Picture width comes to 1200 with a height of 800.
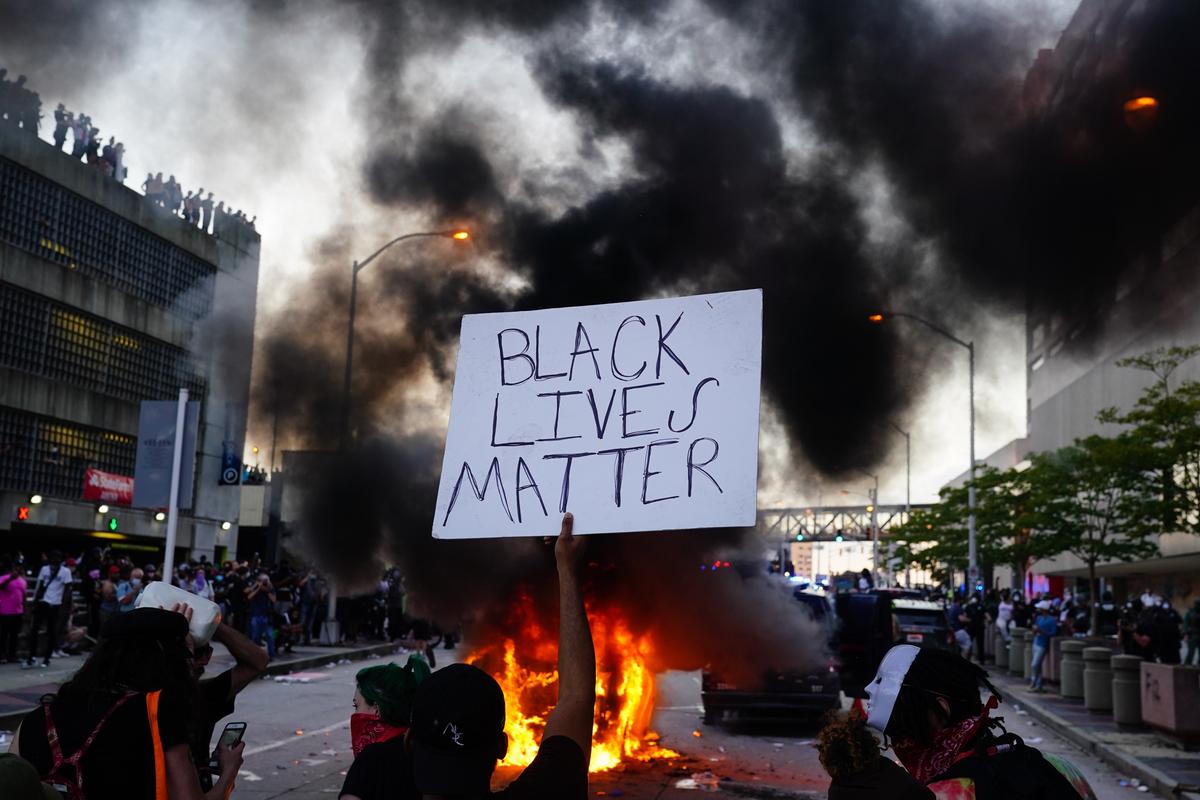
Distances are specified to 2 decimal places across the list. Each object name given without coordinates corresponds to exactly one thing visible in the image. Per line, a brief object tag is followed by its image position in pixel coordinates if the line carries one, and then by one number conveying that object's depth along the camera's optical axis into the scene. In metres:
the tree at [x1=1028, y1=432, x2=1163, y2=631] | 21.73
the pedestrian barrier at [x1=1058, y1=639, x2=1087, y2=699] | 18.64
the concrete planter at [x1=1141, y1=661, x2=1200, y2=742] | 13.10
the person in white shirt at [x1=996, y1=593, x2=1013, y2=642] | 27.97
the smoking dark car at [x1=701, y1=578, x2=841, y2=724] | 13.78
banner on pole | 13.51
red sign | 32.41
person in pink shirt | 16.25
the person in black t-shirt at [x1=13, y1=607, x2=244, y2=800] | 2.77
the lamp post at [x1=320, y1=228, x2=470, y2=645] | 16.25
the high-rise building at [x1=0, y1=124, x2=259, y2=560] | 30.12
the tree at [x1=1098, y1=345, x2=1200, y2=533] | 20.25
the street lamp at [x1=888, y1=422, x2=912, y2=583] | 56.09
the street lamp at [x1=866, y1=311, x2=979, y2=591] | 33.82
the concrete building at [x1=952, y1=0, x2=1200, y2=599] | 35.28
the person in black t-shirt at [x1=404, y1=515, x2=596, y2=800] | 2.25
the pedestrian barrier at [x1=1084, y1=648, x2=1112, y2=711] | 16.98
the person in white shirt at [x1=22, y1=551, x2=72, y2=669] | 16.84
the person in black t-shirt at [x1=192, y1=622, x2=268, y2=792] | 3.47
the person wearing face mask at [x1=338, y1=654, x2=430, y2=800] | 3.10
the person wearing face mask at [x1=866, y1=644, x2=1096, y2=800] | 2.59
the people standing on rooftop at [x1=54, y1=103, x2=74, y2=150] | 30.22
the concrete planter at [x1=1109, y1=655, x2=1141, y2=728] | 15.17
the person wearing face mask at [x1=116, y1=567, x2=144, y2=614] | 17.39
